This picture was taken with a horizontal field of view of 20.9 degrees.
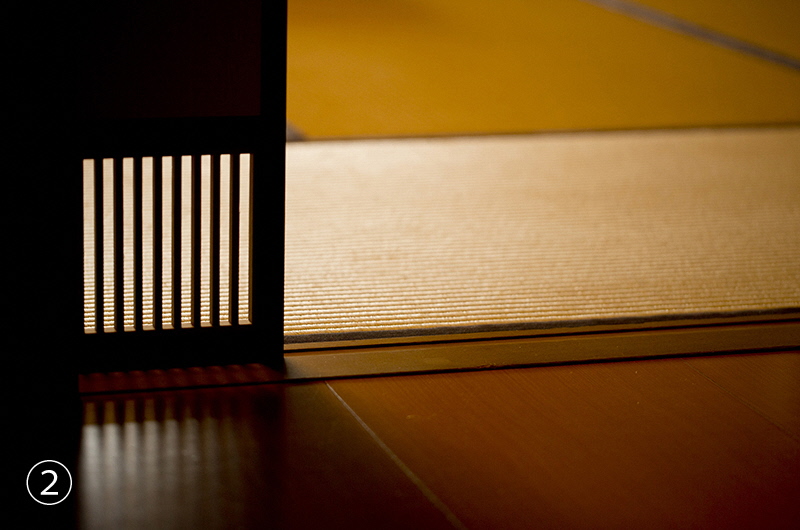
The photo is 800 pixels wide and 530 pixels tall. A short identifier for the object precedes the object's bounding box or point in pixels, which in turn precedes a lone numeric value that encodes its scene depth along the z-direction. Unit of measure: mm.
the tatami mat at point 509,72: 4091
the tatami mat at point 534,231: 2611
